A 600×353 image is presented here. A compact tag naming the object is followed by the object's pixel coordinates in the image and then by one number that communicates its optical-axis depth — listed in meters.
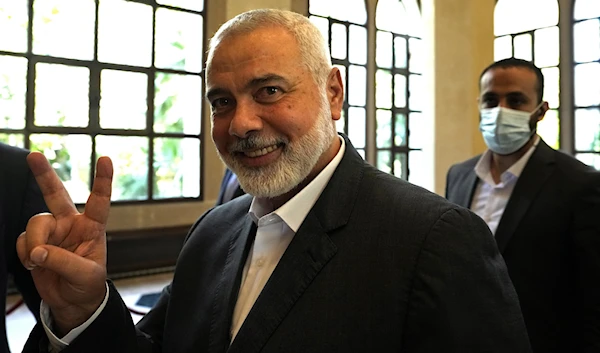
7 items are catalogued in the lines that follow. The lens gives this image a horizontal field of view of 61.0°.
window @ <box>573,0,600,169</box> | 6.72
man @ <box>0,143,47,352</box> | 1.40
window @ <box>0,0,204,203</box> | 3.91
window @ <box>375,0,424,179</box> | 6.71
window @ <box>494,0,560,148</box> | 7.07
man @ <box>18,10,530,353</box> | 1.00
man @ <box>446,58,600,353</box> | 1.89
